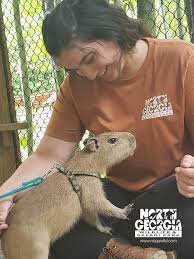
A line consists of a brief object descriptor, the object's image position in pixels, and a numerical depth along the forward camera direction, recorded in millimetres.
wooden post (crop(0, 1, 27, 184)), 3879
